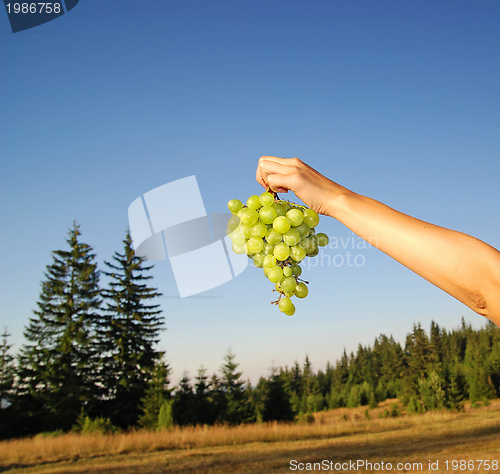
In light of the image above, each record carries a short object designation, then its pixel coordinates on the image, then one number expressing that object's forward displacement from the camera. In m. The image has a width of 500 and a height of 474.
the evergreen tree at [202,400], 20.42
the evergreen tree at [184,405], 19.23
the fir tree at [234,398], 19.95
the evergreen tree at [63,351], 21.92
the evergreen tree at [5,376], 21.98
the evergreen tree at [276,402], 20.58
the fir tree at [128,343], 23.39
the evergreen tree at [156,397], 19.48
